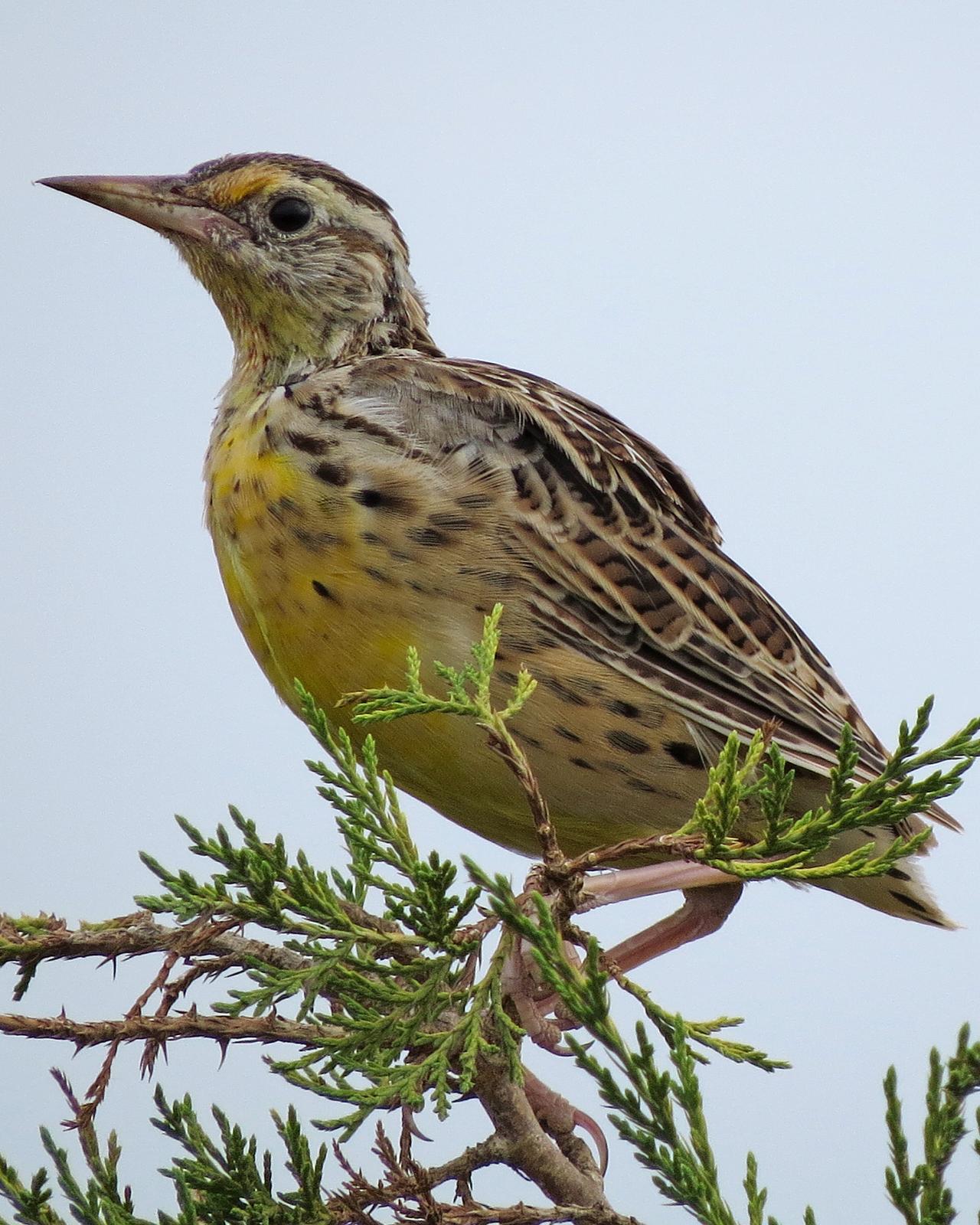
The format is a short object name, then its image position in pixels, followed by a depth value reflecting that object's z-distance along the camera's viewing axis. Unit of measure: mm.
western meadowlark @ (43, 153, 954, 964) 6828
